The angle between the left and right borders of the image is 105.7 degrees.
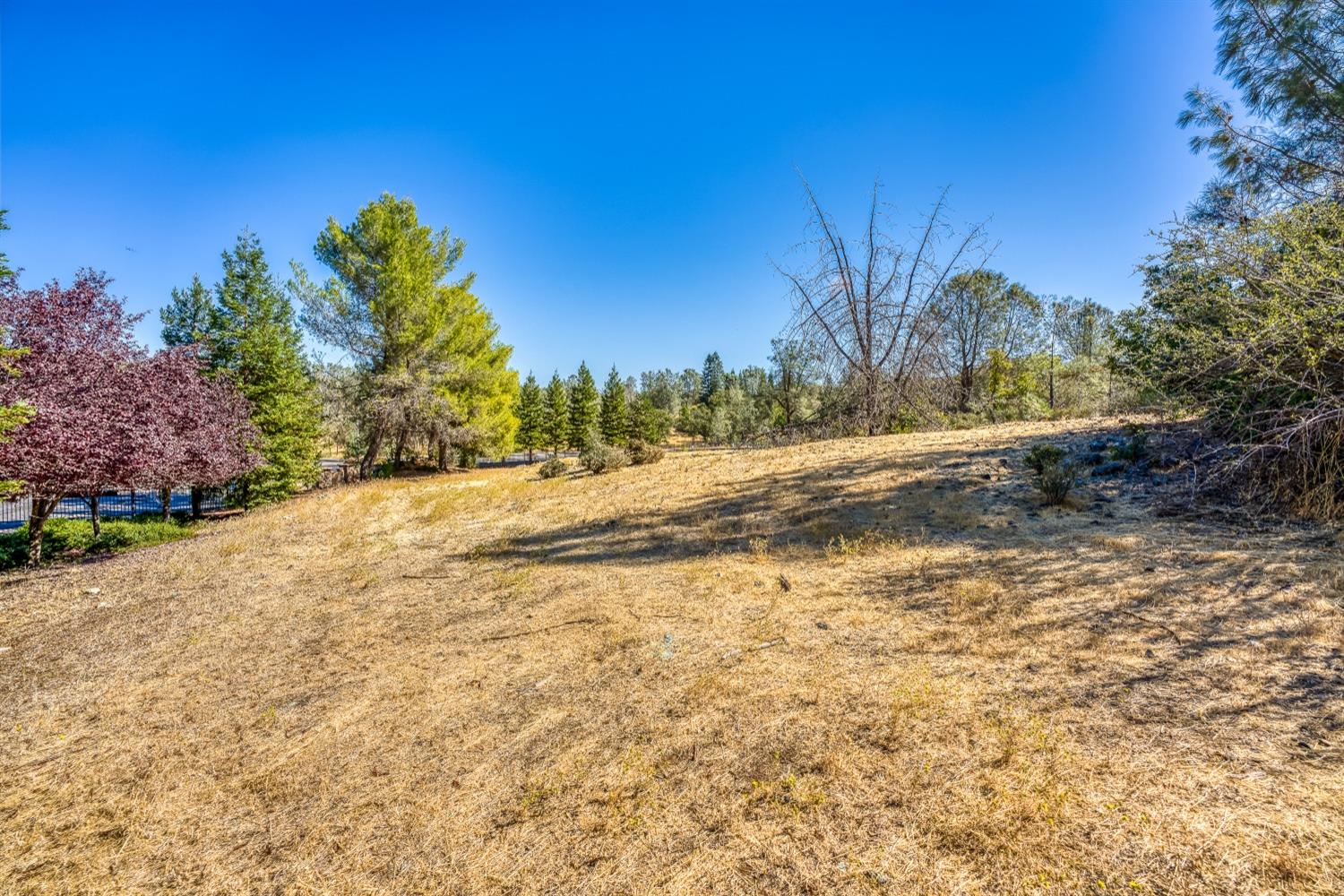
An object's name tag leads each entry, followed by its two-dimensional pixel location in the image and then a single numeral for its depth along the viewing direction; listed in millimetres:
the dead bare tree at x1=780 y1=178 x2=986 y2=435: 9023
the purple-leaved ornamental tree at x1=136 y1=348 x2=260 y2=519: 7820
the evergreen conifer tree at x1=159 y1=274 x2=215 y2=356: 13495
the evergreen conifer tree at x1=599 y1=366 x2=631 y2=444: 35688
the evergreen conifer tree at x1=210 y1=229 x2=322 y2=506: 13375
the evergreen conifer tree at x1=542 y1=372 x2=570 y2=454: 35000
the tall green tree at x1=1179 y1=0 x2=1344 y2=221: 5109
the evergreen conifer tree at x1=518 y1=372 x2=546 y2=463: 34031
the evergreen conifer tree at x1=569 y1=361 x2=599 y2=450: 35594
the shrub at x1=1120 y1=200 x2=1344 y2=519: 3830
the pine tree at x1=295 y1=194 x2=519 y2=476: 16625
